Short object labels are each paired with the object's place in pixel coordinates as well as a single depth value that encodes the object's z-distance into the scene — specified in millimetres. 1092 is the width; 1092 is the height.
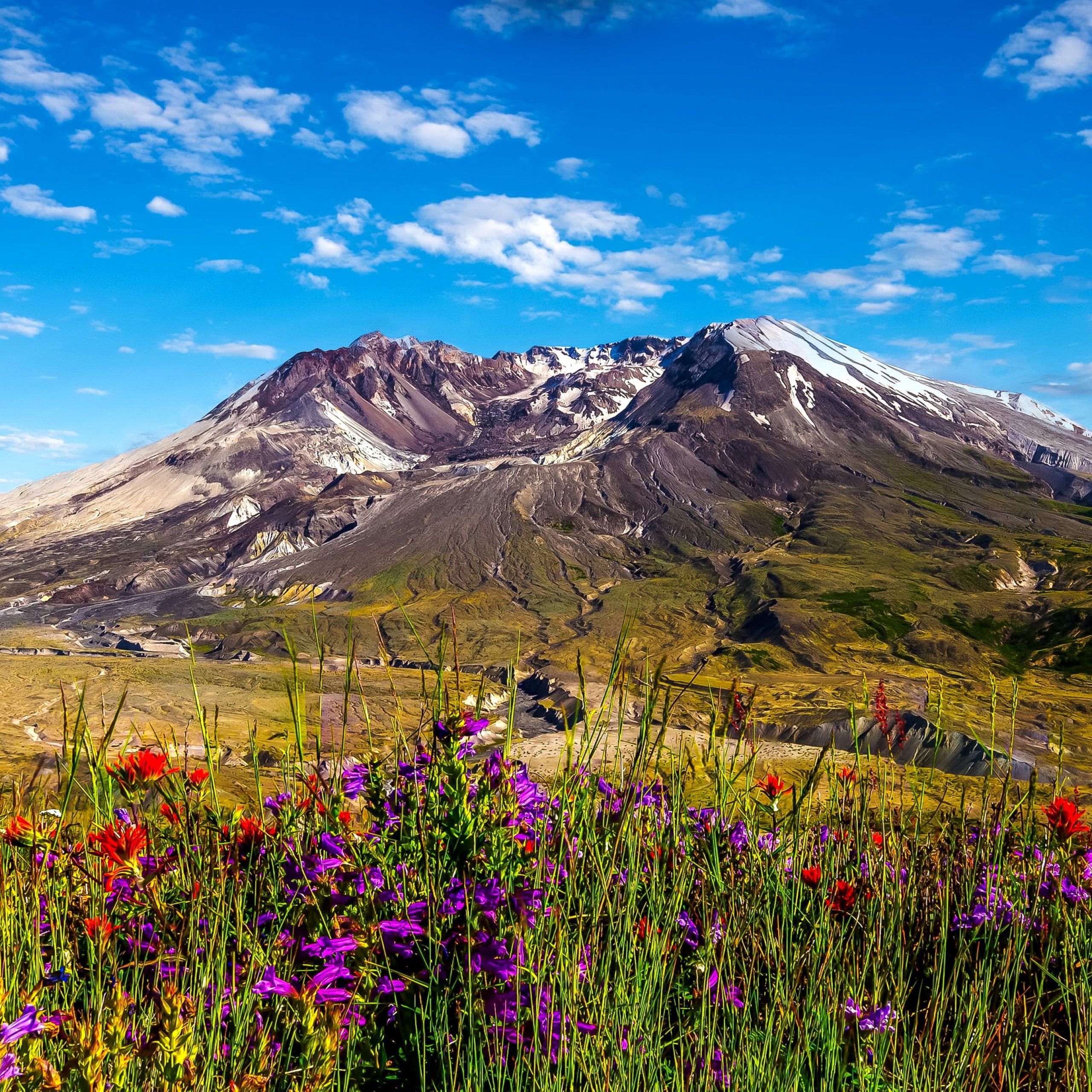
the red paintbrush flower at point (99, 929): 2557
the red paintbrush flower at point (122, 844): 2857
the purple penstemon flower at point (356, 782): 3152
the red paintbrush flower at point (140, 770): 2947
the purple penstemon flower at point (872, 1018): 2787
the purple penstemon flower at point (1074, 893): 3715
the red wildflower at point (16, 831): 2992
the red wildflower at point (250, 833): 3387
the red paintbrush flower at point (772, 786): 4066
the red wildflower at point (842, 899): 3447
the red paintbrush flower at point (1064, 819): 3600
